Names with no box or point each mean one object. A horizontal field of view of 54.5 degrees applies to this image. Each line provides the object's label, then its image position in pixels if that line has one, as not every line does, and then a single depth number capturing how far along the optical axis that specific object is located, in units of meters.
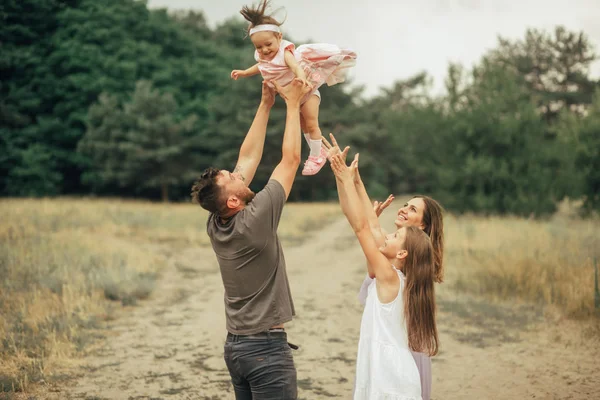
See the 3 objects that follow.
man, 3.10
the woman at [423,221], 3.81
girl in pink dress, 3.76
